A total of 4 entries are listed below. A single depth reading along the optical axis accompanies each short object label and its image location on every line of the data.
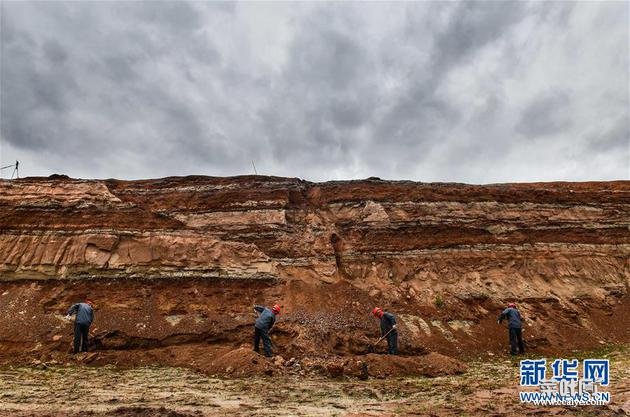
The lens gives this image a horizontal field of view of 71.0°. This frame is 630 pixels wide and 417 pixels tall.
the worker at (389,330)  12.48
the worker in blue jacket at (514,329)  13.41
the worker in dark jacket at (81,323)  12.38
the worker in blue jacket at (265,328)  12.04
